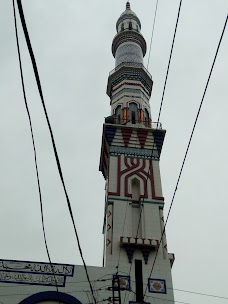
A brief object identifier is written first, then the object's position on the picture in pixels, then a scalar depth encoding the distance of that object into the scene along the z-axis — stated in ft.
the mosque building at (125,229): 52.70
